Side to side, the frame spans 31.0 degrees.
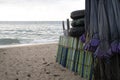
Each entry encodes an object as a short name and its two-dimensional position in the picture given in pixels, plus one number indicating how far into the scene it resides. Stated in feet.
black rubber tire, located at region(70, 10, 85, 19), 19.39
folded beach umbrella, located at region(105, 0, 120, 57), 13.68
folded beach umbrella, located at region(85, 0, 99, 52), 14.54
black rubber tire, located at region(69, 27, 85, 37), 19.26
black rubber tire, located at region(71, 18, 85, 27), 18.99
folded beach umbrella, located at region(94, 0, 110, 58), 13.71
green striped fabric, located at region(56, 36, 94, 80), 17.95
